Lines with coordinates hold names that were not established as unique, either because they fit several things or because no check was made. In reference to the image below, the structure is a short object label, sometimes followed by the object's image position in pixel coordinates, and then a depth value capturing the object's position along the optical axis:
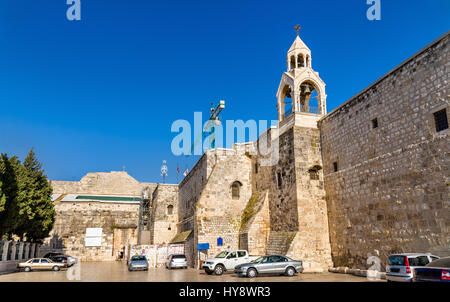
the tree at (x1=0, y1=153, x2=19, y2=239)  20.20
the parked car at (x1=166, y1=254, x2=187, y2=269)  23.47
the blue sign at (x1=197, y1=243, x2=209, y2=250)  22.86
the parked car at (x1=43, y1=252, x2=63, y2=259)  31.10
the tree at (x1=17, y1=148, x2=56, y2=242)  24.26
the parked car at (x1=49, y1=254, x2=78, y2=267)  26.51
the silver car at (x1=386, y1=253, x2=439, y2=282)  10.45
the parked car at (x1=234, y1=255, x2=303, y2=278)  15.73
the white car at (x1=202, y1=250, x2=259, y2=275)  18.12
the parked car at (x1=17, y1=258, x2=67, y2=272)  22.67
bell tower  20.62
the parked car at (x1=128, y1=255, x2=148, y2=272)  22.80
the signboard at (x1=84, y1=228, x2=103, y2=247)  38.44
